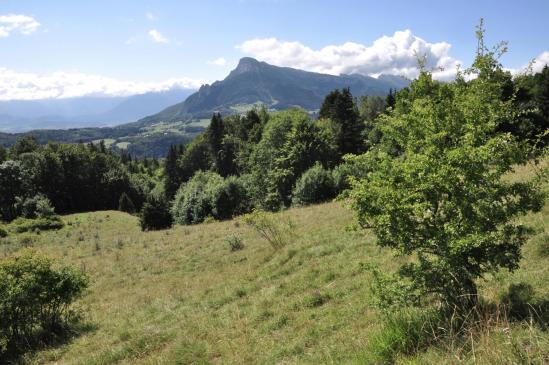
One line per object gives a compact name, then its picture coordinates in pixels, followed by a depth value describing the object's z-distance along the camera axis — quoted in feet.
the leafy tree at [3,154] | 291.38
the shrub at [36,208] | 188.83
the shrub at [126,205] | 263.29
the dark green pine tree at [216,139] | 286.25
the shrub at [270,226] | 62.39
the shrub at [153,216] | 163.32
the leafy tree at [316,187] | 139.33
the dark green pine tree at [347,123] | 216.13
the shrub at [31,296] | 37.35
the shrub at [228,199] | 173.47
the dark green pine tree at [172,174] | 327.88
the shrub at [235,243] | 72.79
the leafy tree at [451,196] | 19.35
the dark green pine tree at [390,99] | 231.30
